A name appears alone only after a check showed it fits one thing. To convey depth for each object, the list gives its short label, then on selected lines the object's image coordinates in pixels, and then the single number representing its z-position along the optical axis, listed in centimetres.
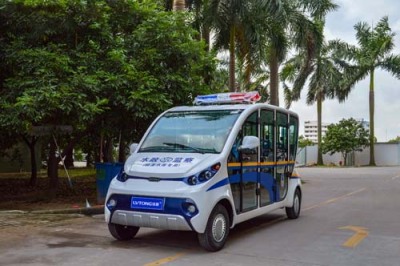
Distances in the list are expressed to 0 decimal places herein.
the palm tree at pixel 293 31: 1994
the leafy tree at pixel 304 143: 5348
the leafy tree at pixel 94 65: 1134
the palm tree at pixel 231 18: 1925
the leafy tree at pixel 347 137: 4497
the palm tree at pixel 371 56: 3981
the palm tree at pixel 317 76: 3750
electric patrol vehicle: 695
